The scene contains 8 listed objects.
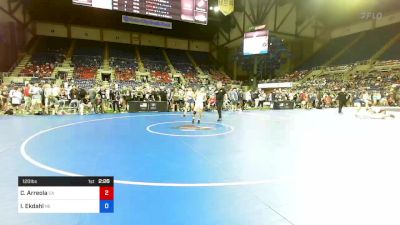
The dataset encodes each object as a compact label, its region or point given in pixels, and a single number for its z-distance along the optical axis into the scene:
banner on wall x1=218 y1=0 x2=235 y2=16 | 28.47
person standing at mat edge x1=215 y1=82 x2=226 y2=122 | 12.31
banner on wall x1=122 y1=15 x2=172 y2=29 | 20.88
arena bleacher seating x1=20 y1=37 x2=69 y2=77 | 29.75
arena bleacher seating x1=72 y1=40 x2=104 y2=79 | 32.58
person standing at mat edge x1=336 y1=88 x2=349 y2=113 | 18.78
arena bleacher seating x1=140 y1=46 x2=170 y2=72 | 38.25
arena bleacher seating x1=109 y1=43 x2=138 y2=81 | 34.56
